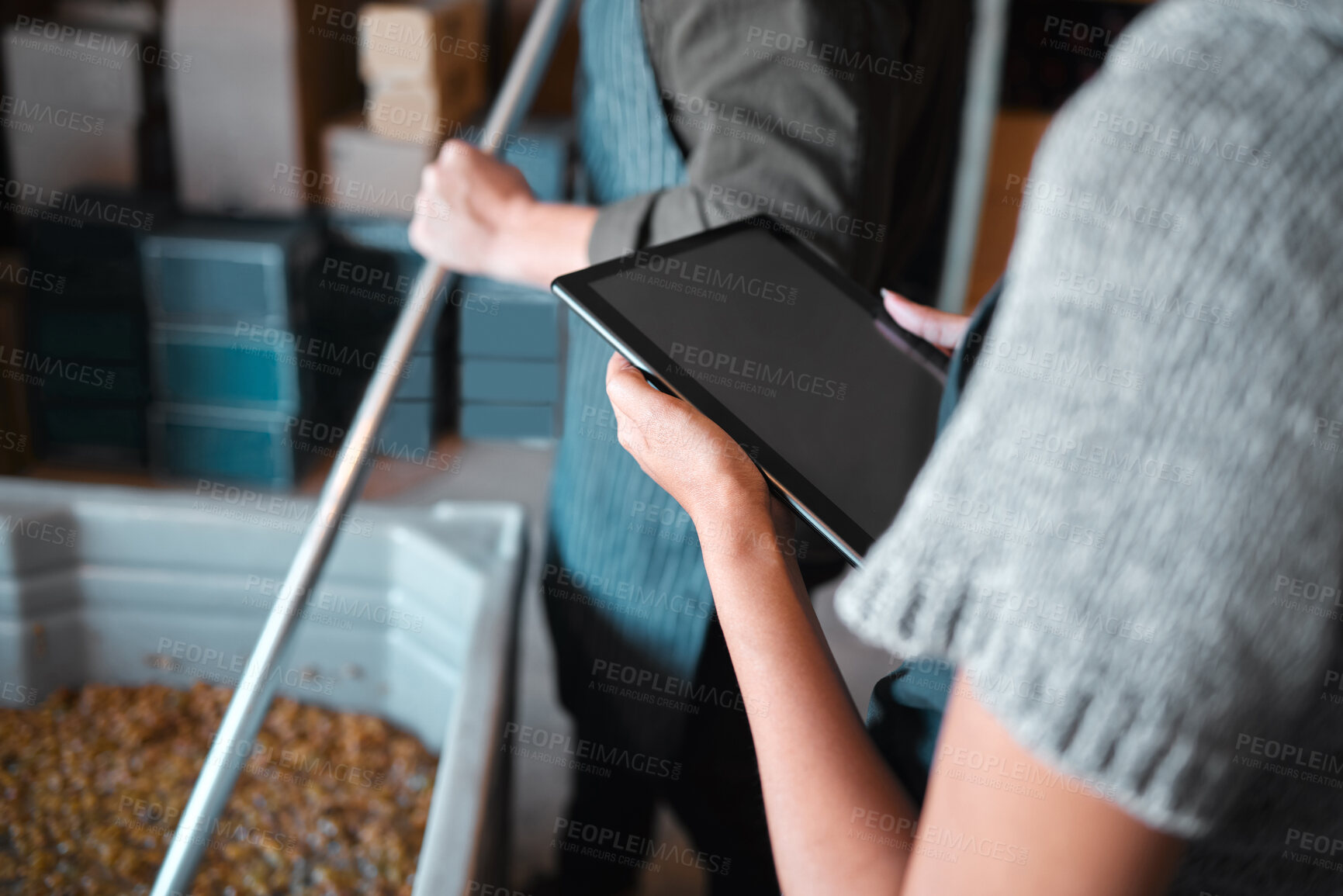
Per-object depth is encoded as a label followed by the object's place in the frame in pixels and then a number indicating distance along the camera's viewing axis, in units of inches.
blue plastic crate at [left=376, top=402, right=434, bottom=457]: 80.0
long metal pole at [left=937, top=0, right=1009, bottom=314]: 77.2
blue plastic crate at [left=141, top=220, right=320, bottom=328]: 67.2
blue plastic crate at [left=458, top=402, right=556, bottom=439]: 78.3
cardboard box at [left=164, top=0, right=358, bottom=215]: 69.2
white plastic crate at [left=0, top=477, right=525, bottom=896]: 37.1
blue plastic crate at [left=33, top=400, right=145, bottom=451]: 72.5
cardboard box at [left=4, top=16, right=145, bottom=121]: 68.8
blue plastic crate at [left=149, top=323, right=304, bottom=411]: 70.1
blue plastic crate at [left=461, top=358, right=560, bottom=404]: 76.2
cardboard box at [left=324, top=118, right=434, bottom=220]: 72.8
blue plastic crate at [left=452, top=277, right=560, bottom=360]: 74.9
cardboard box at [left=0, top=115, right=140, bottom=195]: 70.5
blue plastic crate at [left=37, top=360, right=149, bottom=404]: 71.1
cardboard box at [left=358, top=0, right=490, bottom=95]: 69.7
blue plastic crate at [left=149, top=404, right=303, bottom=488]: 72.6
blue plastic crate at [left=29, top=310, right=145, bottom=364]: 69.1
